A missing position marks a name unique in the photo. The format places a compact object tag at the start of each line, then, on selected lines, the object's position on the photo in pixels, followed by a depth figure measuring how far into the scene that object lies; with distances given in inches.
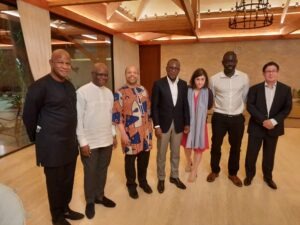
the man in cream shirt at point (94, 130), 83.8
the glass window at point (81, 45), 201.8
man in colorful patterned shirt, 95.9
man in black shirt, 72.4
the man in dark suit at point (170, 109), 103.5
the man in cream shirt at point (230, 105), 111.9
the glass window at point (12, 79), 154.6
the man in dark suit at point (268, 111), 107.0
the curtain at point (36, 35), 150.5
